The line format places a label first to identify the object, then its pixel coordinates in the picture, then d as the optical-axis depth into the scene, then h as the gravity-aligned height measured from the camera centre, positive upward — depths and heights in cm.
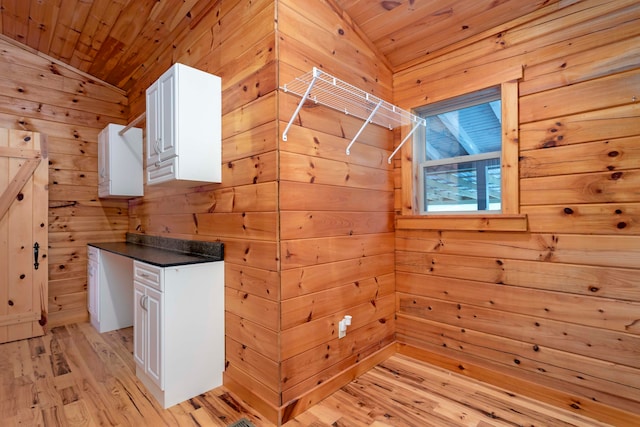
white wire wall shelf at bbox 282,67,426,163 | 183 +76
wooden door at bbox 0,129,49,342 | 296 -12
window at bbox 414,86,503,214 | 227 +46
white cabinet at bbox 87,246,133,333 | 315 -70
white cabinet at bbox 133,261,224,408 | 192 -68
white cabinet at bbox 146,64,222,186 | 201 +60
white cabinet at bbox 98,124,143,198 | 324 +59
